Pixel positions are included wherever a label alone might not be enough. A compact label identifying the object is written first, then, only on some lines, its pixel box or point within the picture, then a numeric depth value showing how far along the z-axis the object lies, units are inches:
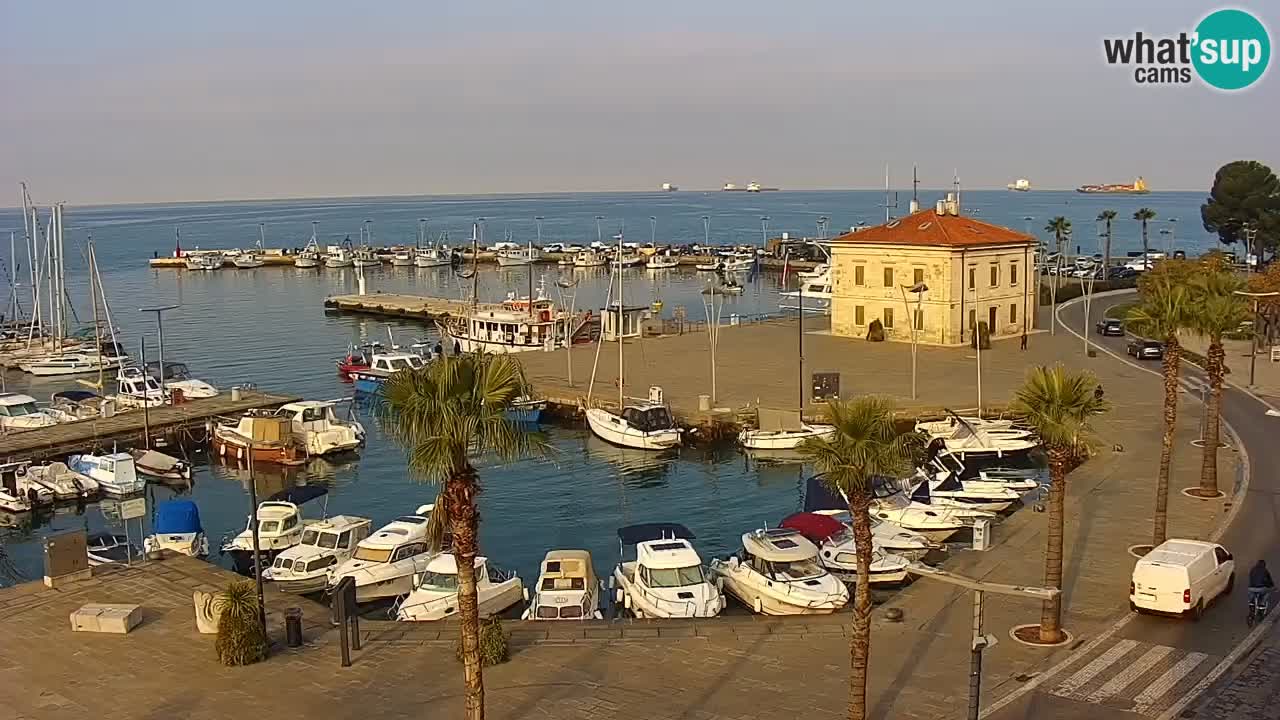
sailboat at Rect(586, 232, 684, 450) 1984.5
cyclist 929.5
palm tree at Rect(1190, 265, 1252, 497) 1167.0
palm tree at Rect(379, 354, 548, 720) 649.0
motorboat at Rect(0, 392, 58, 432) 2171.5
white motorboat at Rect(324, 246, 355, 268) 6836.6
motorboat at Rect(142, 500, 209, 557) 1385.3
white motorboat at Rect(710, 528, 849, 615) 1085.8
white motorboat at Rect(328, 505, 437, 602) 1236.5
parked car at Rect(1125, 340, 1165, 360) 2459.4
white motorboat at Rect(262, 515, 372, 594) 1286.9
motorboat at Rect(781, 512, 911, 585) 1225.4
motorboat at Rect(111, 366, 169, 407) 2363.4
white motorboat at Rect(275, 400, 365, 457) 2033.7
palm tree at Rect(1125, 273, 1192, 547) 1136.2
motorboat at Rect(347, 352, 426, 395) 2625.5
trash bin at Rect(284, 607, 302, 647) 912.9
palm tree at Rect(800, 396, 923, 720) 703.7
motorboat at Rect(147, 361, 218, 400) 2406.5
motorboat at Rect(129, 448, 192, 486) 1899.6
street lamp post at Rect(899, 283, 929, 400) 2605.8
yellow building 2691.9
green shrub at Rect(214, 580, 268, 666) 862.5
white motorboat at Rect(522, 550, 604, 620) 1087.6
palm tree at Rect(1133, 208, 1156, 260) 4825.8
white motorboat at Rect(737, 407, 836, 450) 1937.7
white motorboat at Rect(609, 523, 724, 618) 1101.7
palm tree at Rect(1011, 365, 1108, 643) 880.3
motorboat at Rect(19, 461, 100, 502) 1747.0
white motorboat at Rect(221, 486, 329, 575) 1412.4
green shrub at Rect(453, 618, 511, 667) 872.9
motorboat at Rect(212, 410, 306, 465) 2018.9
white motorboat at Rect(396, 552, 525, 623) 1098.7
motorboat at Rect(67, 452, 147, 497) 1782.7
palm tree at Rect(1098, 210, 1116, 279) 4597.4
